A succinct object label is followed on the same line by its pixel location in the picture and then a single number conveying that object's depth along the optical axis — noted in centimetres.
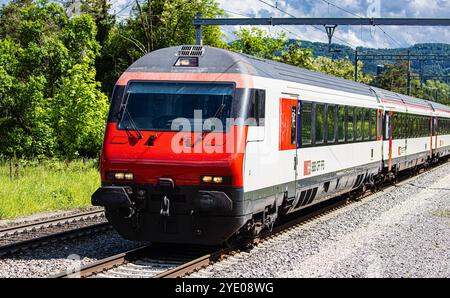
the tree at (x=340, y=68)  5716
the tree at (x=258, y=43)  4603
